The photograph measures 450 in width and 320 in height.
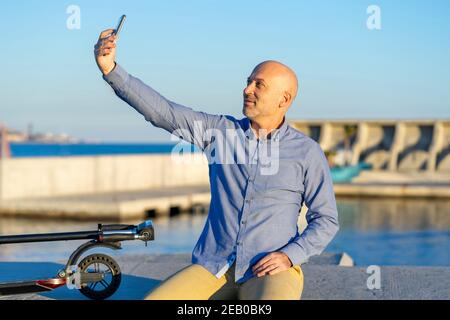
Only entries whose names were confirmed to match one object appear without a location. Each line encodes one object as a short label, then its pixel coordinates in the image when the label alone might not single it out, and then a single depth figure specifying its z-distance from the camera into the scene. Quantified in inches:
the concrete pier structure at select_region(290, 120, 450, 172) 1743.4
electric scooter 151.5
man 127.3
